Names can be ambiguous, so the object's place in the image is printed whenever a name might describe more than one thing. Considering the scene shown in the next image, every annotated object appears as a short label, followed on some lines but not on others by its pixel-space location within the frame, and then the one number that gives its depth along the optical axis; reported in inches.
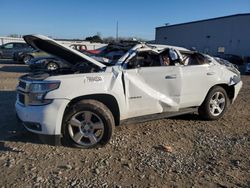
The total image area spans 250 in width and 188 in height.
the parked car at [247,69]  489.5
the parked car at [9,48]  649.9
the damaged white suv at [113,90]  113.4
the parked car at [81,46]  514.9
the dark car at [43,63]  393.4
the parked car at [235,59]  795.6
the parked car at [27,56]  570.1
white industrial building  1064.7
